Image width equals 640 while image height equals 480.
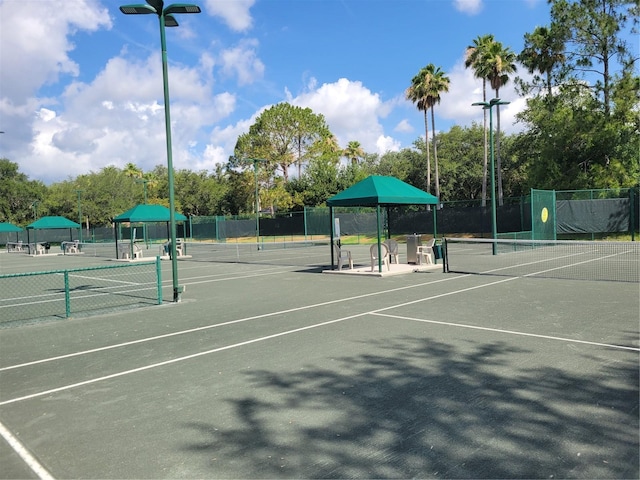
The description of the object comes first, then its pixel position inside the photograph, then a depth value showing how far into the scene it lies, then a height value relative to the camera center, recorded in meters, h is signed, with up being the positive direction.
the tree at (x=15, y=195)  65.75 +5.66
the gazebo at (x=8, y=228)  43.42 +0.84
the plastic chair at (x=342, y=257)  17.22 -1.02
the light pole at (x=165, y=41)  11.06 +4.40
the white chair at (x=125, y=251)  27.39 -0.93
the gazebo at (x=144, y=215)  26.17 +0.97
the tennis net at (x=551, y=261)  14.56 -1.48
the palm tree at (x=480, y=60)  40.14 +13.66
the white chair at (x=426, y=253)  17.99 -1.01
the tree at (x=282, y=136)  56.84 +10.62
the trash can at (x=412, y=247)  18.14 -0.81
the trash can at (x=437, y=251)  17.17 -0.91
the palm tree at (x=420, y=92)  44.69 +11.91
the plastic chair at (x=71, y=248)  38.40 -0.94
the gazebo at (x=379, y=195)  16.14 +1.03
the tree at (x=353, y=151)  68.39 +10.29
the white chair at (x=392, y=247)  18.11 -0.76
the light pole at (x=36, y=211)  64.82 +3.43
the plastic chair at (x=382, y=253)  16.42 -0.88
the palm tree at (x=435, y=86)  44.34 +12.14
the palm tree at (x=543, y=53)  35.34 +12.05
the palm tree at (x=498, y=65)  39.44 +12.45
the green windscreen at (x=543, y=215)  24.84 +0.32
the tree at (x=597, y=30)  32.66 +12.45
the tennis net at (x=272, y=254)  23.29 -1.41
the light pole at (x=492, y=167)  22.33 +2.44
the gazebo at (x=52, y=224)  35.88 +0.89
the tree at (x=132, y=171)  76.81 +9.71
